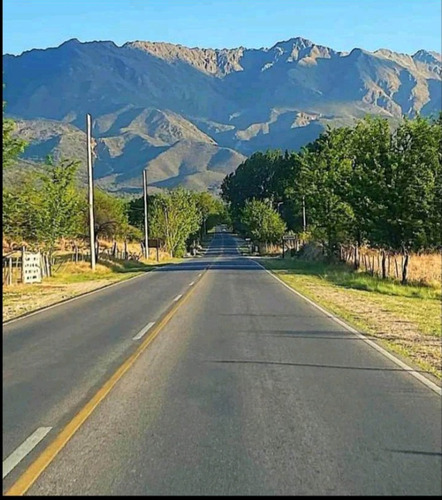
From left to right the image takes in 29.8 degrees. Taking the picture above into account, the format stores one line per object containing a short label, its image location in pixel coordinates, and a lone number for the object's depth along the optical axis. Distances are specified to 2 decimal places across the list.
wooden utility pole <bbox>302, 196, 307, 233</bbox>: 75.96
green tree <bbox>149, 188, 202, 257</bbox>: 96.12
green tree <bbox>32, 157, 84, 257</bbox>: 43.34
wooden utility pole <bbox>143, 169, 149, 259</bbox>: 77.99
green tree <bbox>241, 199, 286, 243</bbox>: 94.75
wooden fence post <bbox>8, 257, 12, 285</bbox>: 36.97
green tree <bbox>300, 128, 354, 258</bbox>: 45.78
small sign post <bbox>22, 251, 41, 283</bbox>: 38.38
